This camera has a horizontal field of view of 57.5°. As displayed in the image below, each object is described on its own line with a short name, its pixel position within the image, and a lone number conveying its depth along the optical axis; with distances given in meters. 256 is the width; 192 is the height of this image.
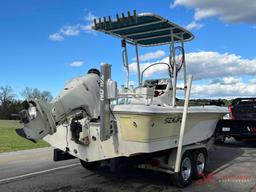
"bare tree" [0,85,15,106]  51.02
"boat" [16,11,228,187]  3.75
